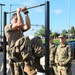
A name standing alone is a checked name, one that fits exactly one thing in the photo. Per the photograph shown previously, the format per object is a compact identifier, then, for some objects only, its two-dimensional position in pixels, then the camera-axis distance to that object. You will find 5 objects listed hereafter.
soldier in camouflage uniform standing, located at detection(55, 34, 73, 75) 4.43
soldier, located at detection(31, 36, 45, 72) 3.04
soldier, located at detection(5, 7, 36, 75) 2.98
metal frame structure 2.91
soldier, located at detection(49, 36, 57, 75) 4.88
